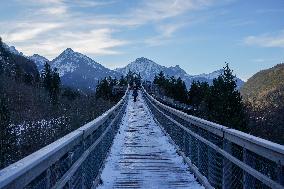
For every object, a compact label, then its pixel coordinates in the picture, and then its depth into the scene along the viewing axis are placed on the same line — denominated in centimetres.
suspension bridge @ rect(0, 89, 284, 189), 461
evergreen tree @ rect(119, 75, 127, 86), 14948
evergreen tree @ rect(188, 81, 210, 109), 13832
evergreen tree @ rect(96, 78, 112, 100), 14338
